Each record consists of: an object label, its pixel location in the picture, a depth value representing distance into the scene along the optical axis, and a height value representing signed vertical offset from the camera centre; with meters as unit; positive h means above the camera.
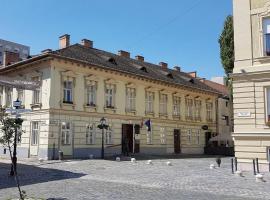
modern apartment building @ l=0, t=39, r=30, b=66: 62.61 +19.94
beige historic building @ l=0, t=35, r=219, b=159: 18.60 +1.70
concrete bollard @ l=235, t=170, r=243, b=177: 10.85 -2.19
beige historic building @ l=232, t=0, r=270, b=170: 11.56 +2.07
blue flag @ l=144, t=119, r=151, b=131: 23.17 -0.07
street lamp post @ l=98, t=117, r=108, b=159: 18.82 -0.27
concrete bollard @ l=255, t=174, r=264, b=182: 9.50 -2.11
